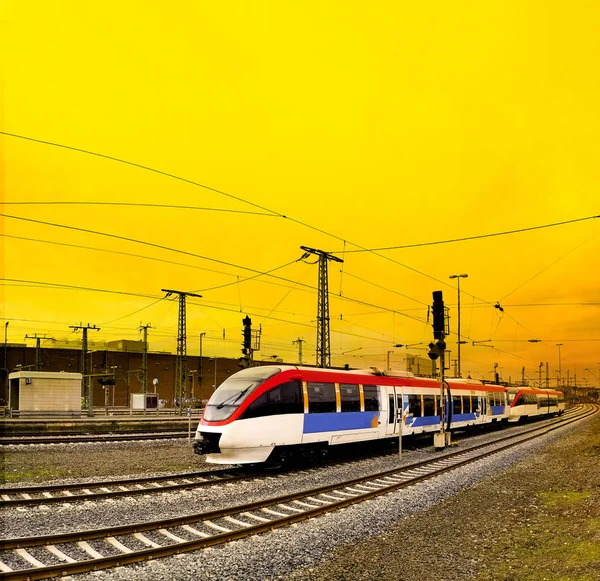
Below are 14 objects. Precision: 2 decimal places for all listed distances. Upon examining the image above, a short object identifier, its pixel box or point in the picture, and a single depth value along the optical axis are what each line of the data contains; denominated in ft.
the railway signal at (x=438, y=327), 71.36
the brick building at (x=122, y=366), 252.62
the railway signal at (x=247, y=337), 88.76
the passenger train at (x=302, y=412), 52.70
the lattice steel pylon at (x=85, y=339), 202.90
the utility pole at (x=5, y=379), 212.13
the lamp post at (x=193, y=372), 290.56
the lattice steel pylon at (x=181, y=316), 144.87
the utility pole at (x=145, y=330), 215.26
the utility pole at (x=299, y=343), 242.78
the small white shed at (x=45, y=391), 140.87
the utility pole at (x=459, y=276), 147.43
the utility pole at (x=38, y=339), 200.52
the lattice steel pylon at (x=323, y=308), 91.67
